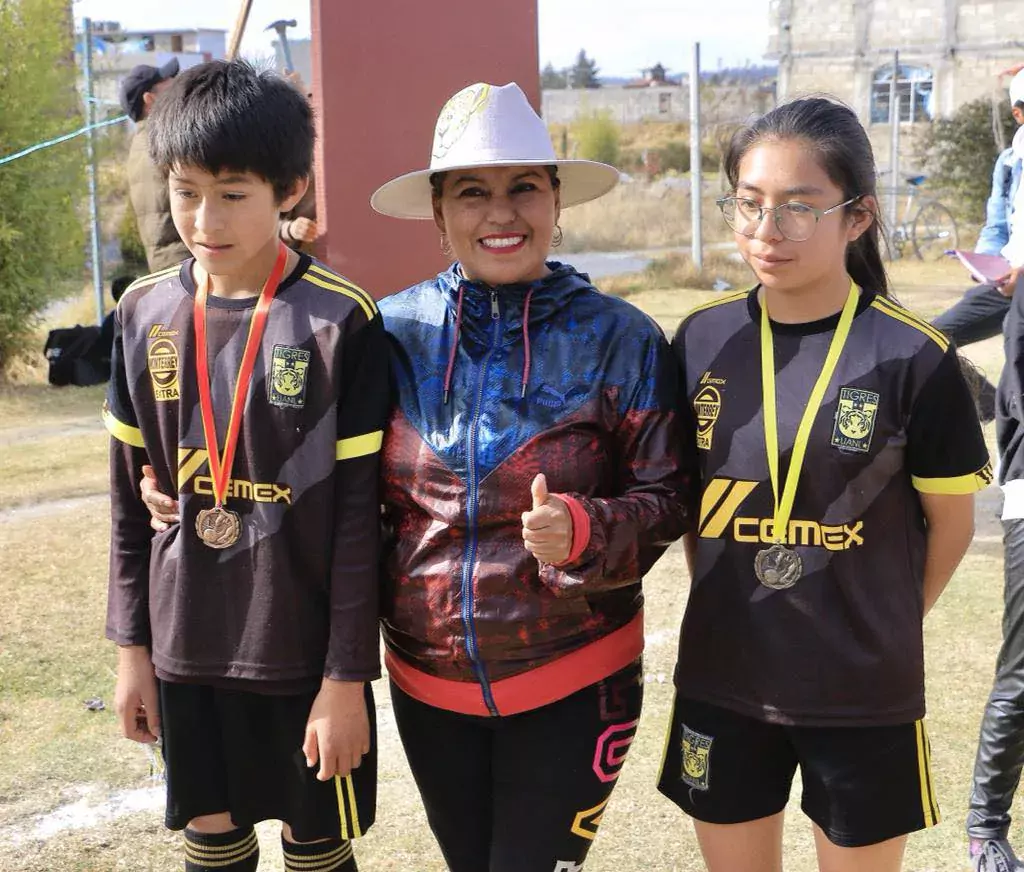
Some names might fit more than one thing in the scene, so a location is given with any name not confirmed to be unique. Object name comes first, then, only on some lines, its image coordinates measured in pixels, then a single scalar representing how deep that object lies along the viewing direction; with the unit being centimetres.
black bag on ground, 1034
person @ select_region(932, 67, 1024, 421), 604
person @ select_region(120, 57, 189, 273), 565
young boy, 211
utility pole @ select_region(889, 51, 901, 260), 1951
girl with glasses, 205
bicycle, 1984
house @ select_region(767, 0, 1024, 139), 2859
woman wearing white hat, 206
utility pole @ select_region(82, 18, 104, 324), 1106
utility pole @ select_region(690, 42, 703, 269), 1460
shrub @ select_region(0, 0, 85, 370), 1080
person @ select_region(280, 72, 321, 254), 530
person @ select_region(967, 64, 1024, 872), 291
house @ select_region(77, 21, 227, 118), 3112
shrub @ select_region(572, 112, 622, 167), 3769
